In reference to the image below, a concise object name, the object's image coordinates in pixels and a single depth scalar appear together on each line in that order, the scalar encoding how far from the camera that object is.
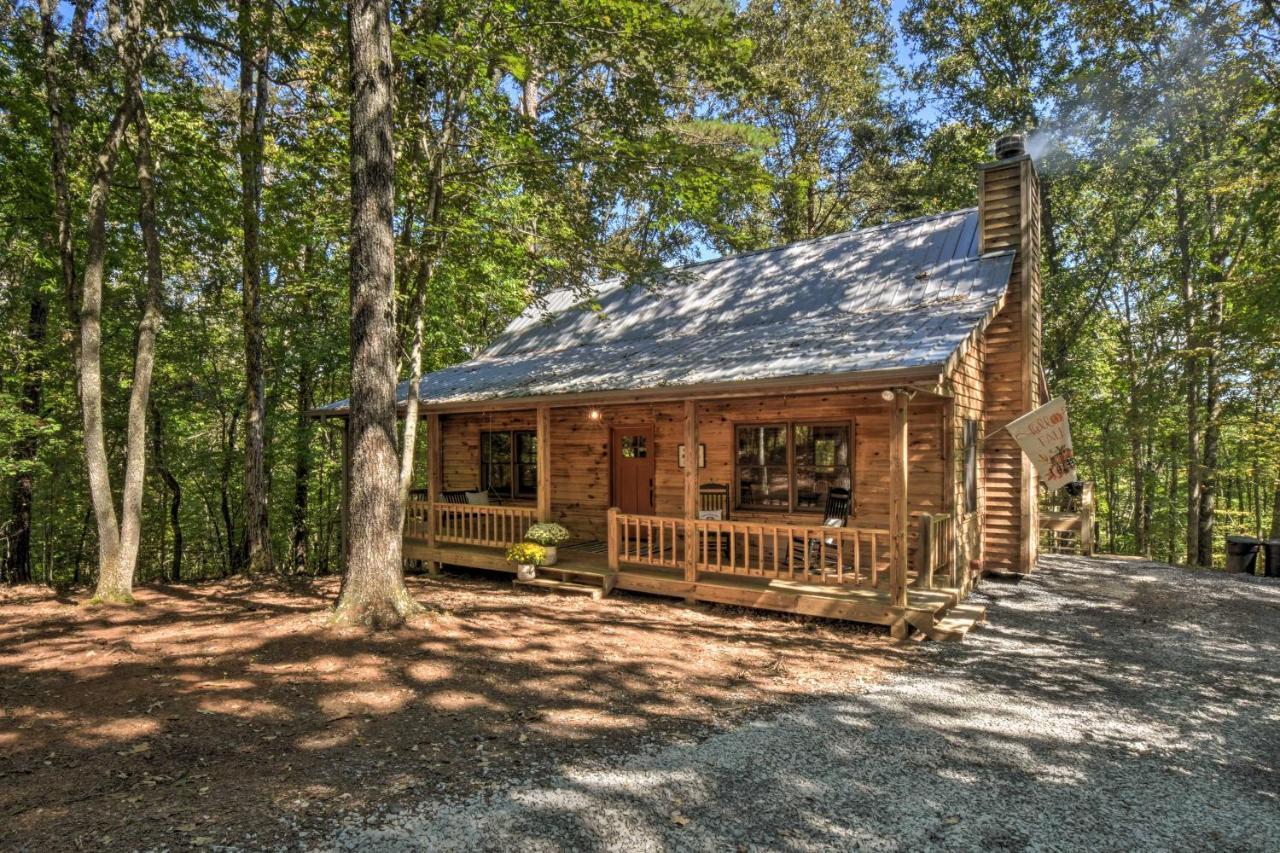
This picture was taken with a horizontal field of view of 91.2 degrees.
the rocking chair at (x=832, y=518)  8.00
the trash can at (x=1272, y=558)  10.14
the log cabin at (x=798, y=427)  6.93
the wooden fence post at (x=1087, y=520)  11.59
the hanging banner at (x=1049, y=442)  7.60
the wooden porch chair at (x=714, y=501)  9.46
